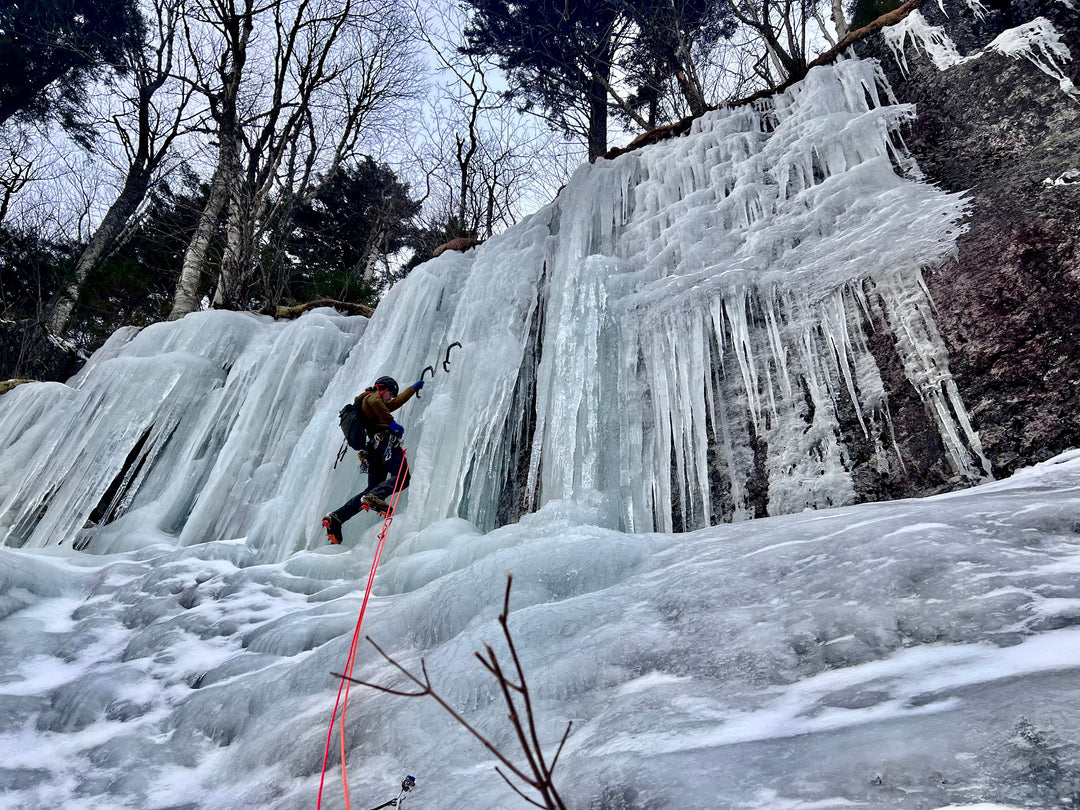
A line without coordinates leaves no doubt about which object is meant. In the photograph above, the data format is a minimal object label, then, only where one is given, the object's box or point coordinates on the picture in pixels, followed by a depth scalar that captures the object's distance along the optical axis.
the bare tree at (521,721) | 1.56
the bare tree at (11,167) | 12.55
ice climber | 4.71
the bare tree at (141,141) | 12.70
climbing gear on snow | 1.58
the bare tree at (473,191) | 13.89
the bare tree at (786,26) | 8.16
